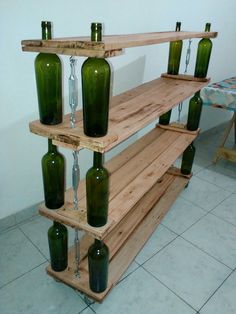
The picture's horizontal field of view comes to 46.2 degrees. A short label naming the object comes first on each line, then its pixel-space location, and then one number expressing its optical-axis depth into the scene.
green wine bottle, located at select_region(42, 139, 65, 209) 1.11
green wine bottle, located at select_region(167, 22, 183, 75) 1.88
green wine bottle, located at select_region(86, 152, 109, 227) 0.98
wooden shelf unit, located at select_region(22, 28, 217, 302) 0.88
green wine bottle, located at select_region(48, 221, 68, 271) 1.26
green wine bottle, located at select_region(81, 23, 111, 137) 0.82
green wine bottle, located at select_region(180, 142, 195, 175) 2.17
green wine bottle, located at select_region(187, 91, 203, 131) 1.96
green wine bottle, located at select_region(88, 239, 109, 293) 1.17
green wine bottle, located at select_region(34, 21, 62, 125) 0.94
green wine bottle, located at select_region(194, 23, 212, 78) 1.80
